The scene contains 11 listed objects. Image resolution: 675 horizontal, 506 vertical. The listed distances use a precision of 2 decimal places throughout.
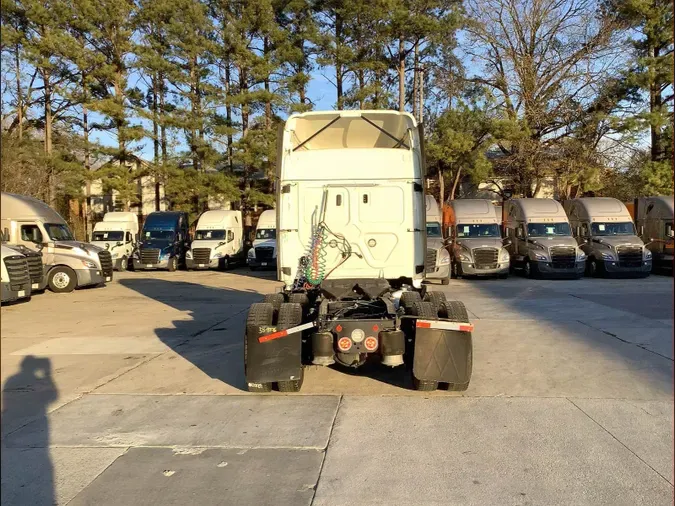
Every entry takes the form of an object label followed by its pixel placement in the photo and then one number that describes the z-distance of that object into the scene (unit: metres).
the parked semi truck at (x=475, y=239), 21.23
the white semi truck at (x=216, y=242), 27.06
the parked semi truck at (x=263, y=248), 26.34
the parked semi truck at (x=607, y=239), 20.89
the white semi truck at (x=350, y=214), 7.76
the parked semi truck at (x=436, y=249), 19.22
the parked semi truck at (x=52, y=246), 17.97
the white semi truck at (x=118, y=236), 27.72
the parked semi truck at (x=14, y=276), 14.35
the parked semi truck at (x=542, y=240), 21.09
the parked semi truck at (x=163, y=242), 26.78
